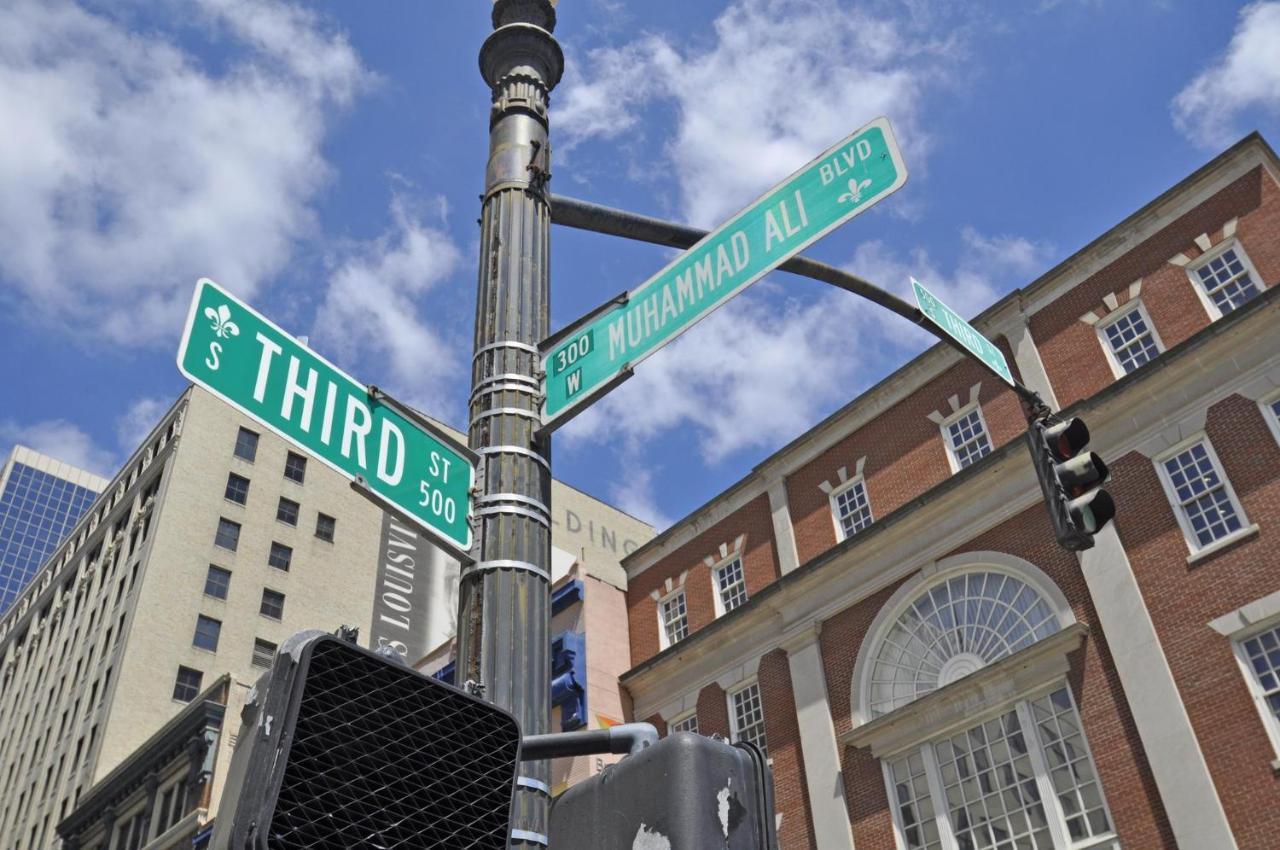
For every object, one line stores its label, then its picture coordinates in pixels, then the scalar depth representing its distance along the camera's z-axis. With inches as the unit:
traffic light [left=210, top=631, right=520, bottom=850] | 72.3
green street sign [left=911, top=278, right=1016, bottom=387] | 285.4
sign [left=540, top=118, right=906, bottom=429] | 203.8
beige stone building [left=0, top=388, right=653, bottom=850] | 2137.1
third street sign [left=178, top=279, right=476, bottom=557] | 176.9
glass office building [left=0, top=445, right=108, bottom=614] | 7081.7
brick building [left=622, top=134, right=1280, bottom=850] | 852.6
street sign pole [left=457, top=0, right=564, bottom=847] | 161.2
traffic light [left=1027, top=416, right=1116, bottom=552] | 324.2
